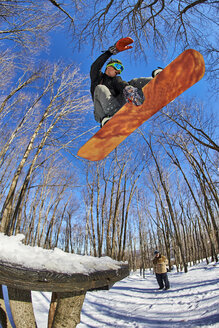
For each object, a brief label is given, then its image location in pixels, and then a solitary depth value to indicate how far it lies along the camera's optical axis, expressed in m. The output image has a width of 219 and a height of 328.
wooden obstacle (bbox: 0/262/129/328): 0.62
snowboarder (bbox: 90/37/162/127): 2.82
